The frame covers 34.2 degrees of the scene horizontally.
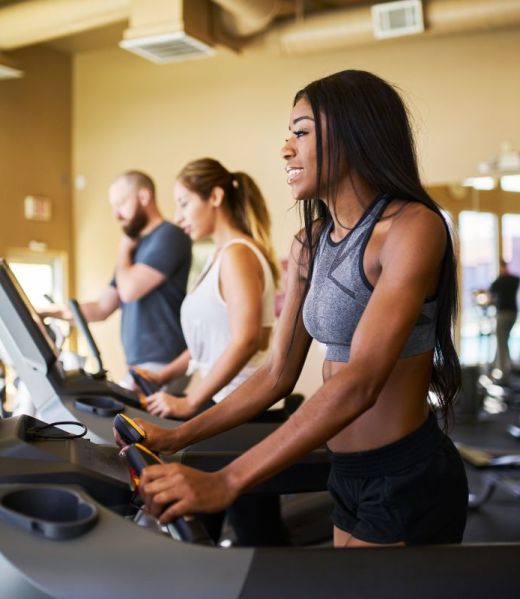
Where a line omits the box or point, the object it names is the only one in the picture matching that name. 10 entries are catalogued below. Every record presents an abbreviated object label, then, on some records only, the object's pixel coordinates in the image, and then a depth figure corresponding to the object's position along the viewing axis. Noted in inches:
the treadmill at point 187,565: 35.3
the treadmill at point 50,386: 72.3
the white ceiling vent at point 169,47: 226.7
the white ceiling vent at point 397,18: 227.9
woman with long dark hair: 48.3
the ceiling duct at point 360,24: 221.0
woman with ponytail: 90.7
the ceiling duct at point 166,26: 224.5
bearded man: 119.4
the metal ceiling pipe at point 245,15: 225.8
